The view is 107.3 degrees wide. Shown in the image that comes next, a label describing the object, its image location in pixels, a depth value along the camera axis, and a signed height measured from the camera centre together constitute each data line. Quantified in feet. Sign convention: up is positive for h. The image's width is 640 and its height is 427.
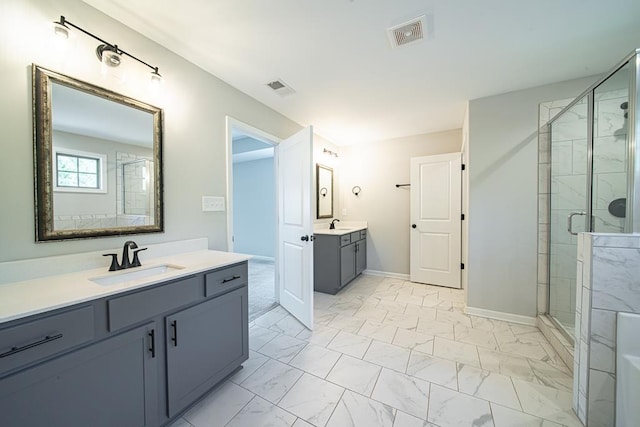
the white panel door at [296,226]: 7.79 -0.62
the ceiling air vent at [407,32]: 5.19 +4.11
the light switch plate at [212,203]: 6.83 +0.18
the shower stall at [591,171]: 4.28 +0.92
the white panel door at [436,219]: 11.62 -0.52
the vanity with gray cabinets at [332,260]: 10.87 -2.41
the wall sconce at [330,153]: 13.02 +3.25
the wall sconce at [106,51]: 4.18 +3.15
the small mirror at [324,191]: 12.49 +1.01
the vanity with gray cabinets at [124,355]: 2.83 -2.22
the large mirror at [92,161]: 4.13 +0.99
